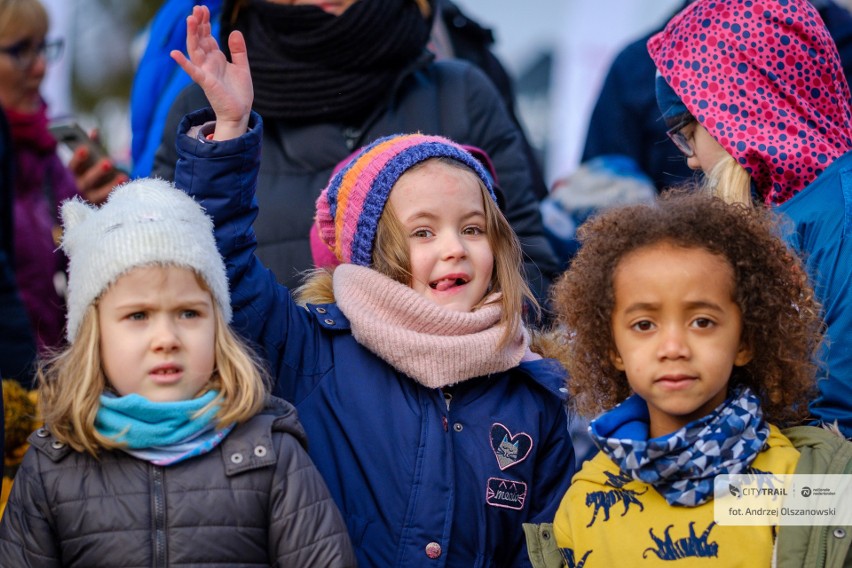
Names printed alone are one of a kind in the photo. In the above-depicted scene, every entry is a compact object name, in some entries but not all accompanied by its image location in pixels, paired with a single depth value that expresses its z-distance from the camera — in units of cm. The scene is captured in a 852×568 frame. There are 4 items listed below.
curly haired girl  581
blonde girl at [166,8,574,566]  646
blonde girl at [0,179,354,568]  577
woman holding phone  1024
